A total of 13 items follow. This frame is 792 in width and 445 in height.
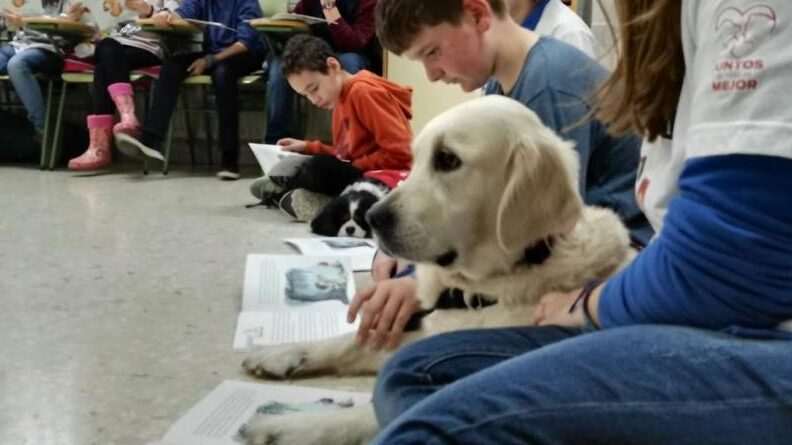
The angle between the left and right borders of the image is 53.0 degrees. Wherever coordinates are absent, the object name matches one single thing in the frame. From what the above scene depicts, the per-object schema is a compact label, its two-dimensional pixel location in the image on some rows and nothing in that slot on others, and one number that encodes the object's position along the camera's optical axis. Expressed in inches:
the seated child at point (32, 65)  191.0
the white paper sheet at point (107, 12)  218.1
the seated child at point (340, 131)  120.6
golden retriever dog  42.9
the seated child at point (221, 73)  185.0
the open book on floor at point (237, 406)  46.4
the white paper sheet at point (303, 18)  172.6
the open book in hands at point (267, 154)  131.8
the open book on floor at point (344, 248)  93.3
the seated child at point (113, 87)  182.7
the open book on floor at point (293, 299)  66.0
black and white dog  110.0
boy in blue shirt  51.2
